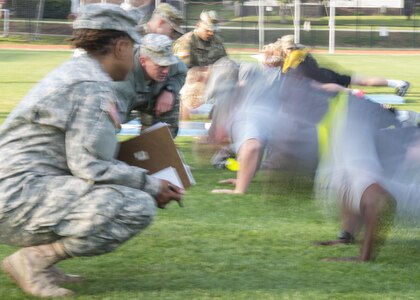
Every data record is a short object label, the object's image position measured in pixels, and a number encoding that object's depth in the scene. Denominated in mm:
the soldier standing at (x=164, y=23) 14305
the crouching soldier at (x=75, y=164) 7140
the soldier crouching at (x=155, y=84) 11153
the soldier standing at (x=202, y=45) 16139
